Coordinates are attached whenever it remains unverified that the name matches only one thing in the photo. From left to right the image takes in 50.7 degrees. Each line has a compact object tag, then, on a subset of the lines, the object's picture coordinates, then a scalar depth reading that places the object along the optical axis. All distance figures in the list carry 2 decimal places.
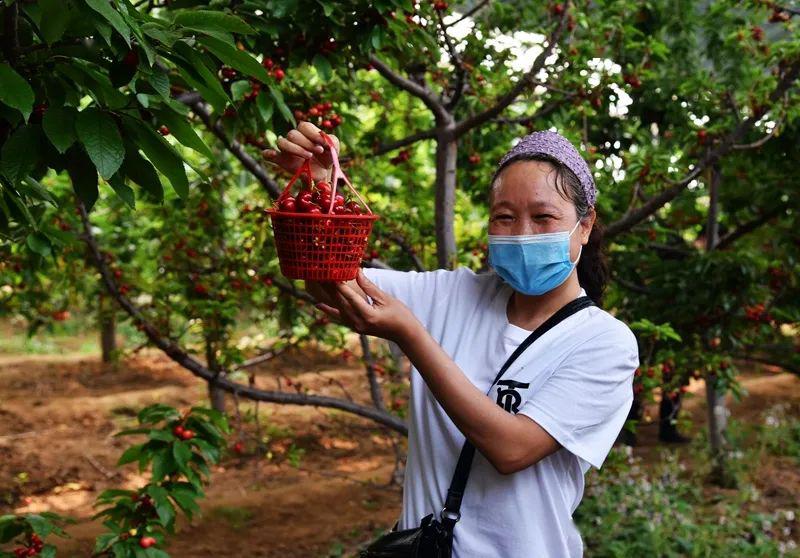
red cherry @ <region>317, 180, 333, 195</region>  1.72
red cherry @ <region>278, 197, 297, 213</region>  1.63
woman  1.59
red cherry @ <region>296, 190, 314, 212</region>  1.63
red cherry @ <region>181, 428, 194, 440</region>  3.00
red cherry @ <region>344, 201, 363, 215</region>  1.69
